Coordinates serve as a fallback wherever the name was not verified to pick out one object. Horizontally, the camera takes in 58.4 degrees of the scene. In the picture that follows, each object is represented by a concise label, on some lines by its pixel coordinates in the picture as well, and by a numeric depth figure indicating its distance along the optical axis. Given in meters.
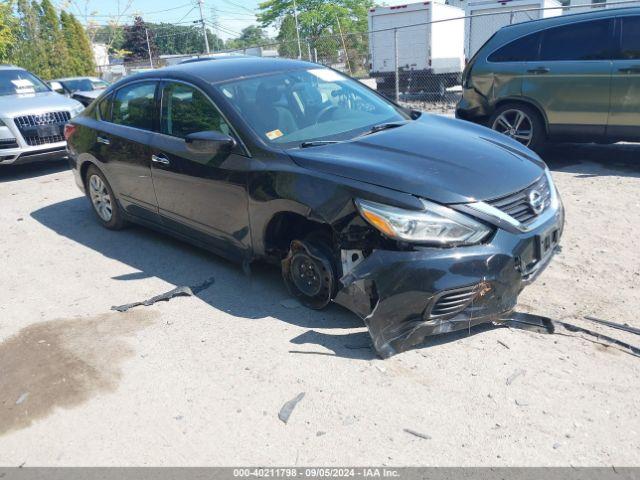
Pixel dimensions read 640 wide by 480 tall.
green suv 7.07
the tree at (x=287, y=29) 45.81
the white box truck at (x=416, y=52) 17.73
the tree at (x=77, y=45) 27.69
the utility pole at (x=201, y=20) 36.59
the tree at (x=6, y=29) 18.21
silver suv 9.24
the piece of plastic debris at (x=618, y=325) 3.58
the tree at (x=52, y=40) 24.53
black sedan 3.30
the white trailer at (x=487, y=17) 17.67
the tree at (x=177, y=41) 89.94
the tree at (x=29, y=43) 23.20
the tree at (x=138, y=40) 79.25
